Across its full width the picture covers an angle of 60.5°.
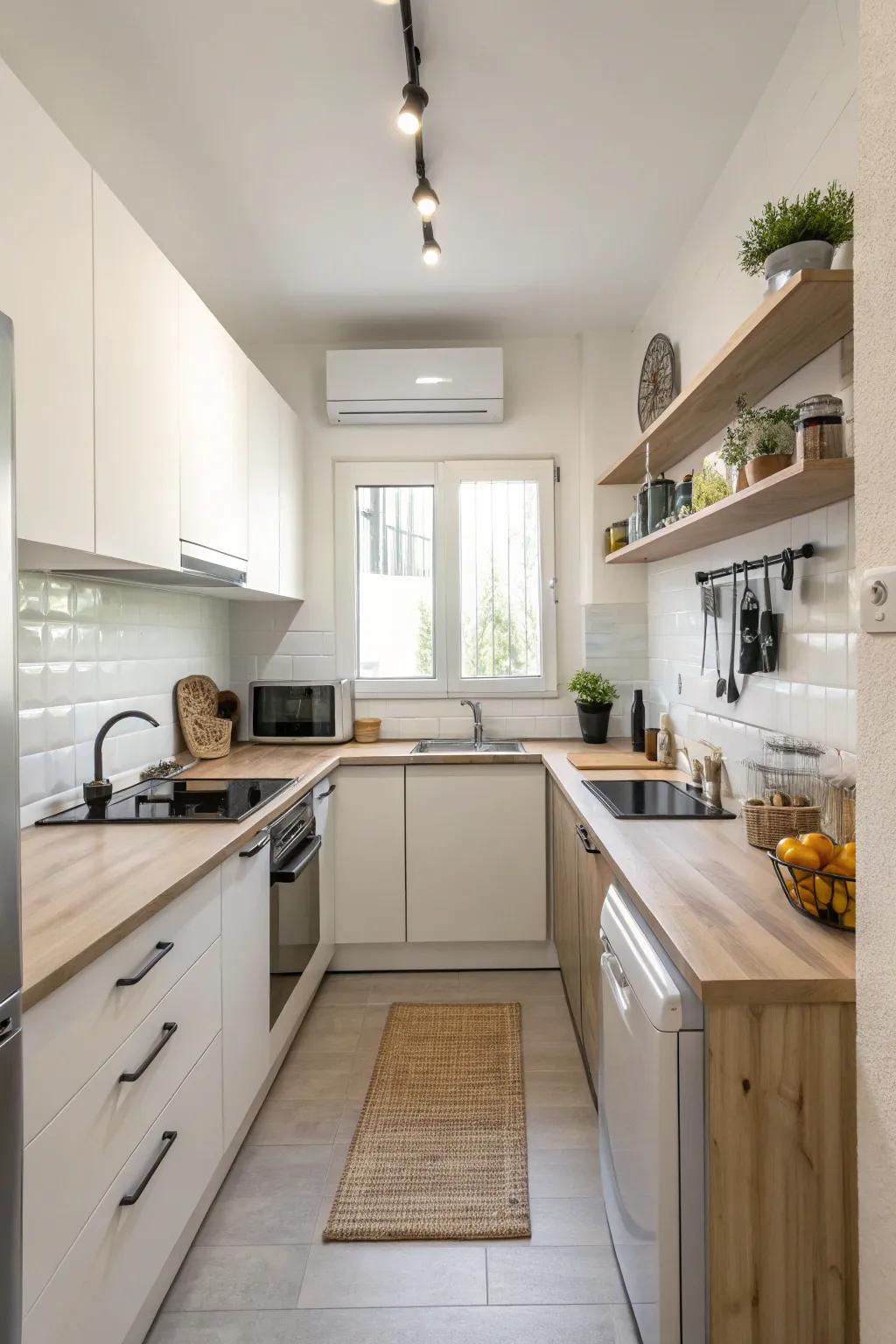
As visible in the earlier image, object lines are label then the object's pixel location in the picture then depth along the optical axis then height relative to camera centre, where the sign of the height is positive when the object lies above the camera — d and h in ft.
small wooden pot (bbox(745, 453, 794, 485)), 5.28 +1.34
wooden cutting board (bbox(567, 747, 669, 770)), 9.42 -1.31
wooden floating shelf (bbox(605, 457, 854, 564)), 4.75 +1.15
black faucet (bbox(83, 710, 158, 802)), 6.99 -1.12
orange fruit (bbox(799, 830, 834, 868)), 4.46 -1.10
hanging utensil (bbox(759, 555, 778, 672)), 6.70 +0.18
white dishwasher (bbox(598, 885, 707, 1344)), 3.79 -2.50
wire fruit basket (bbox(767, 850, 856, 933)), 4.26 -1.34
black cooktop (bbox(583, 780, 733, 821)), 6.92 -1.42
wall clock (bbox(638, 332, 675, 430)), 9.44 +3.58
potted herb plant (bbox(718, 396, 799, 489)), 5.33 +1.60
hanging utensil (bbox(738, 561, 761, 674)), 6.98 +0.21
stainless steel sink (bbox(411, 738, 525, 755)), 11.15 -1.32
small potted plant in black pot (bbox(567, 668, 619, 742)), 11.33 -0.64
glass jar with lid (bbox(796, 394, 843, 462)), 4.76 +1.41
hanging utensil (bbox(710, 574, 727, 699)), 7.93 -0.22
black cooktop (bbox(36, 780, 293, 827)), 6.81 -1.39
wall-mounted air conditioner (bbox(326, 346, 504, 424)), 11.31 +4.10
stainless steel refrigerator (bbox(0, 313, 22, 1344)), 3.12 -1.14
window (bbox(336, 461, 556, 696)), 12.10 +1.31
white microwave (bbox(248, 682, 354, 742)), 11.44 -0.76
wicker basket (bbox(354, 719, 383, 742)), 11.71 -1.08
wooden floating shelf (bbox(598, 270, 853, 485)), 4.64 +2.26
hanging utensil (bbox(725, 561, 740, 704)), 7.58 -0.31
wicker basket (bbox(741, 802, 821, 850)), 5.57 -1.22
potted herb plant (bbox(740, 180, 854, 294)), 4.91 +2.77
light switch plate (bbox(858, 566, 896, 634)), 3.11 +0.23
